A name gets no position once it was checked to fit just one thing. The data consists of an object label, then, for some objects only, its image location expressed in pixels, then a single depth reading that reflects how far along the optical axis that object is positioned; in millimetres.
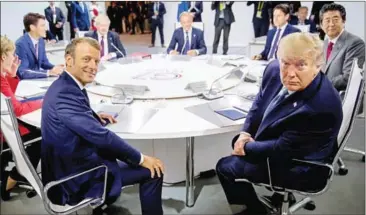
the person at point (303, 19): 5648
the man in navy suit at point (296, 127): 1527
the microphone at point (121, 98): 2211
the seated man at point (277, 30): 3557
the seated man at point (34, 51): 2354
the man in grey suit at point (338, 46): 2508
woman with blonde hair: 1629
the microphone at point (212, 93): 2273
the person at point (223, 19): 6273
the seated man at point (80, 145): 1480
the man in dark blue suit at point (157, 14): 6509
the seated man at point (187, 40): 4125
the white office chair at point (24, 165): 1383
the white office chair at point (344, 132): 1659
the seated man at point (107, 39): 3650
